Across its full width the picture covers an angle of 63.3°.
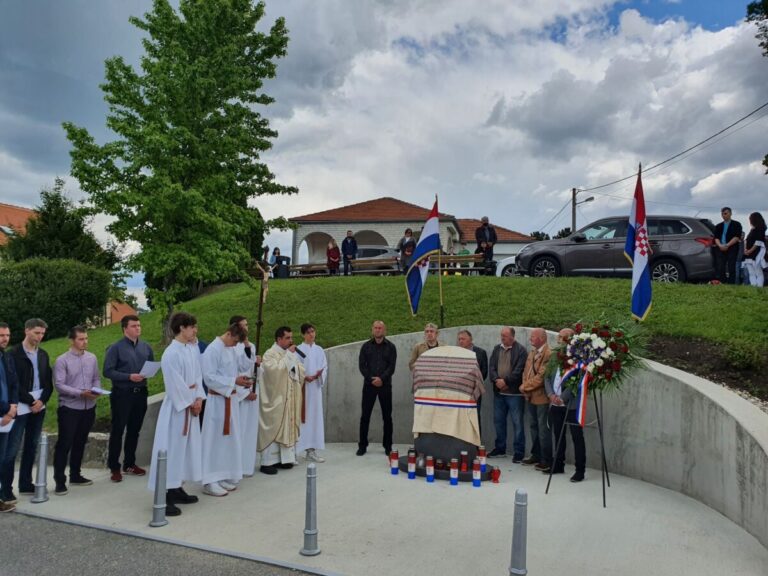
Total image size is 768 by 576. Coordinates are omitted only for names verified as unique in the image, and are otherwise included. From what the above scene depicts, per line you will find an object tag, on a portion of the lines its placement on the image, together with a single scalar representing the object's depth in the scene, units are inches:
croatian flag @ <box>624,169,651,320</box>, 353.4
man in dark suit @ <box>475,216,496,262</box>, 761.0
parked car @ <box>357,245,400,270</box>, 1230.8
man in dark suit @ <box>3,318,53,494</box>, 283.0
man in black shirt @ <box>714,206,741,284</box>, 537.0
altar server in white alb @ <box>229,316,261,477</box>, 341.7
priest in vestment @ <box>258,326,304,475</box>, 356.2
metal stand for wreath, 299.1
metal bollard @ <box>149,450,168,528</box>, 238.1
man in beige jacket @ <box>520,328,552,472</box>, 357.1
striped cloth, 335.6
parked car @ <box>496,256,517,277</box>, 778.2
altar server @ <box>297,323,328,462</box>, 385.7
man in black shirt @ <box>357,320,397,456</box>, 395.2
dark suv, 579.2
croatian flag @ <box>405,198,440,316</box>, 483.2
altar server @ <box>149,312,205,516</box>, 274.8
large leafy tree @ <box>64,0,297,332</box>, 589.0
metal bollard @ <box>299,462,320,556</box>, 217.3
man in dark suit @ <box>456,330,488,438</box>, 382.9
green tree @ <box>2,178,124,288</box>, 1096.8
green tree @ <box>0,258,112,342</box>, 842.8
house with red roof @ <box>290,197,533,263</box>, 1512.1
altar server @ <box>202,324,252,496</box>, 302.7
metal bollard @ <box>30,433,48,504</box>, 278.7
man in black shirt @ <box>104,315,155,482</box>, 322.3
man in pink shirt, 301.6
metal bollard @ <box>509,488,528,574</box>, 172.1
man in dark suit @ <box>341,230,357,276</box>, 915.4
